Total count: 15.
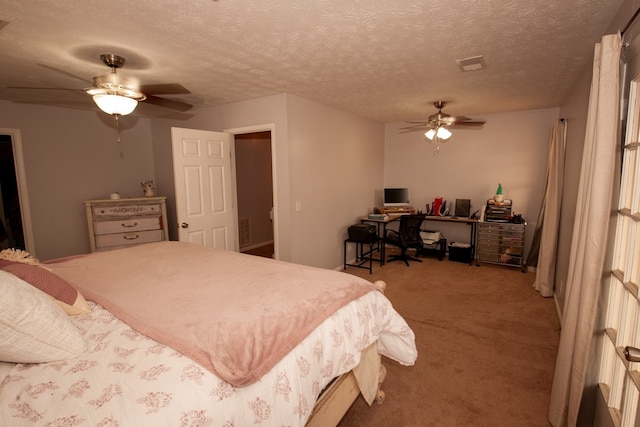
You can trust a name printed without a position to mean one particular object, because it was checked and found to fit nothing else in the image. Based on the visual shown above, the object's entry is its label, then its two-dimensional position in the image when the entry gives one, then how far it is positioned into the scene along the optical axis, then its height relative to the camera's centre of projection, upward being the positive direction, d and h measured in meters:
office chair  4.69 -0.91
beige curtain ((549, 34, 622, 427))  1.40 -0.28
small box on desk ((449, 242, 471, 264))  4.91 -1.23
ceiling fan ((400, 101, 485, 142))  3.77 +0.71
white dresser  3.87 -0.57
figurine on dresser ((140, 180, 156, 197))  4.50 -0.13
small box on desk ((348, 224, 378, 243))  4.49 -0.84
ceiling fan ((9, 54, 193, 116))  2.04 +0.62
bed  0.90 -0.63
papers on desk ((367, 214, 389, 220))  4.88 -0.63
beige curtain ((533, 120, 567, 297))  3.46 -0.41
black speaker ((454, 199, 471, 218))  5.05 -0.52
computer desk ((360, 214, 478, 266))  4.80 -0.70
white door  3.48 -0.12
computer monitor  5.46 -0.34
